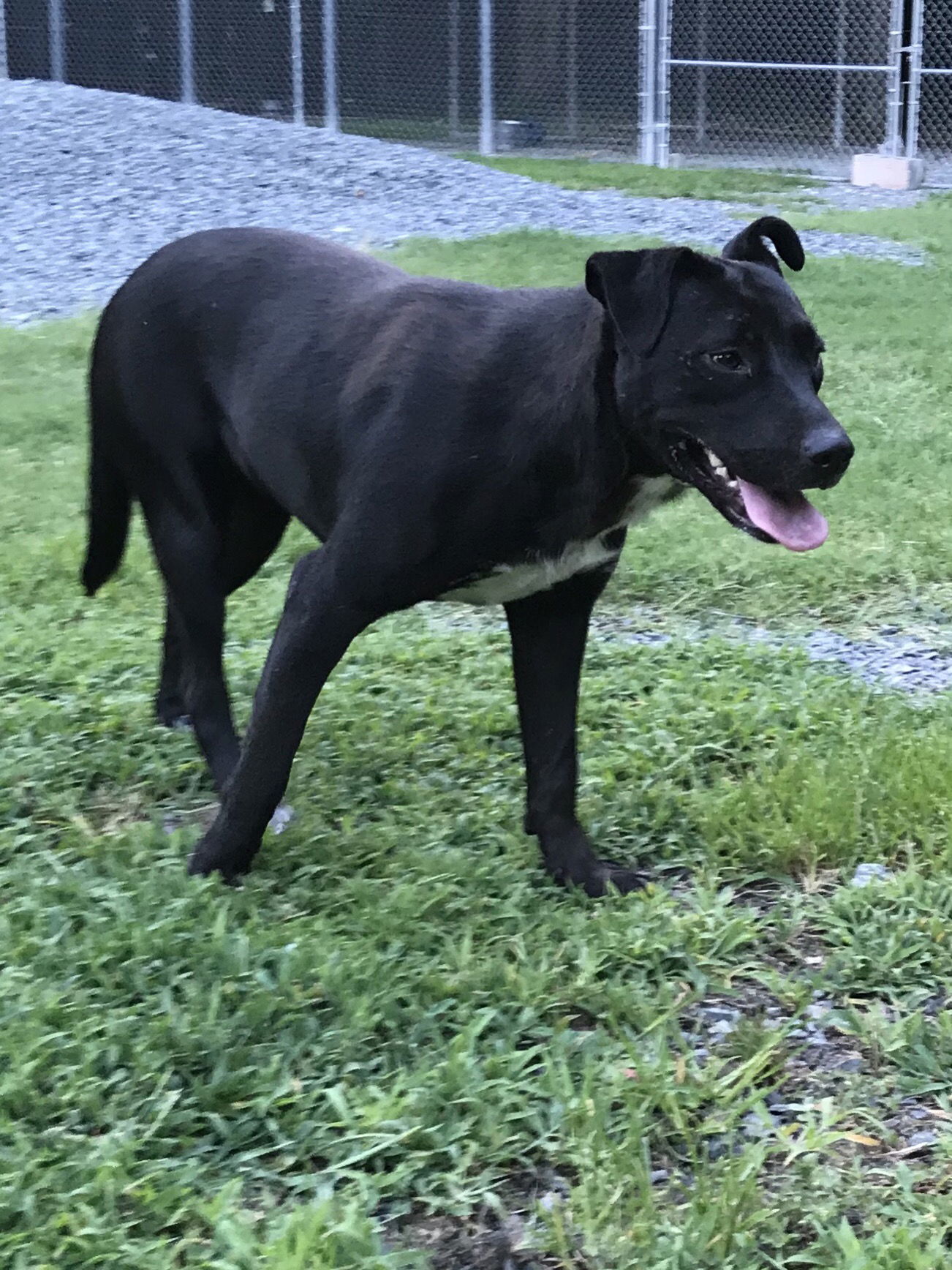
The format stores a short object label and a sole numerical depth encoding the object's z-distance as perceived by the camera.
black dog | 2.88
